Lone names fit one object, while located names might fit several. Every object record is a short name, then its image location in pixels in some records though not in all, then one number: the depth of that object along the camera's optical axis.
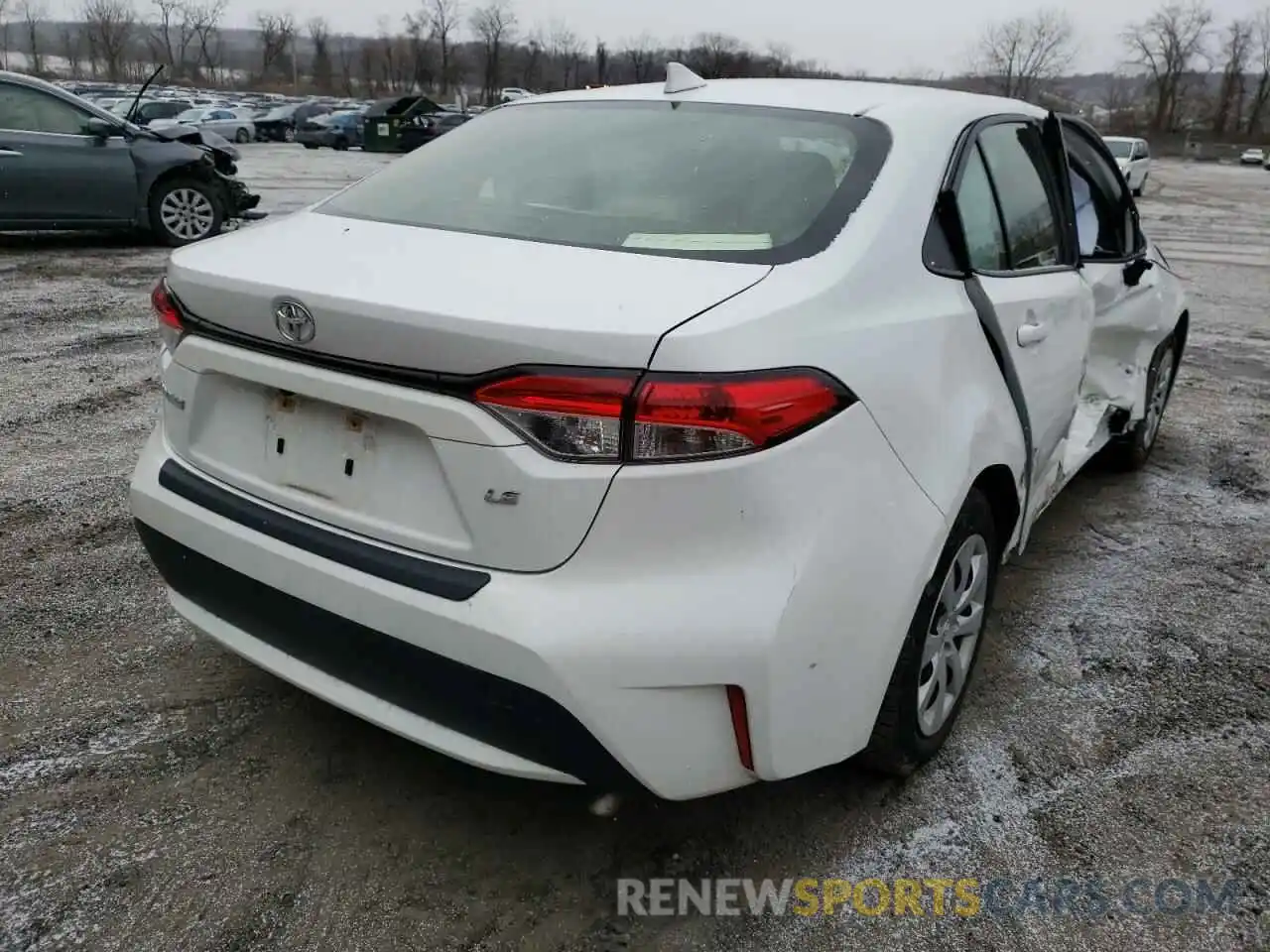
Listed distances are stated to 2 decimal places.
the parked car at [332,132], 35.88
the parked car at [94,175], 9.00
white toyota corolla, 1.75
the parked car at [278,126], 37.84
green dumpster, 33.28
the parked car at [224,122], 33.81
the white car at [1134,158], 25.80
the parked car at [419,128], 32.72
